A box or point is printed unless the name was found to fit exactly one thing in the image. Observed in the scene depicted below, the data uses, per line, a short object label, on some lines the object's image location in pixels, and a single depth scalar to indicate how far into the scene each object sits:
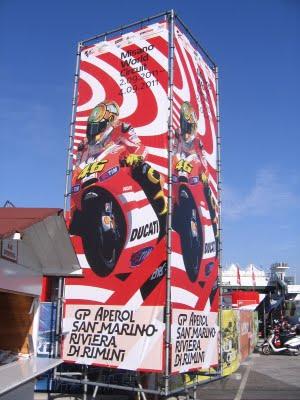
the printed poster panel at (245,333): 16.58
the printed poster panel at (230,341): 12.23
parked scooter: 22.48
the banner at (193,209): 9.01
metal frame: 8.39
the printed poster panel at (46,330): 10.08
